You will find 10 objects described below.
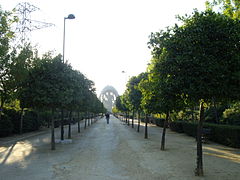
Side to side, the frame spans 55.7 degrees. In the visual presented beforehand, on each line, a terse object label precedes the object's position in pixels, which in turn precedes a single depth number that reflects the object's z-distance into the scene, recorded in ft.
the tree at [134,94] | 64.23
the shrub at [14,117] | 63.52
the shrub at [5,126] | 55.63
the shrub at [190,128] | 59.48
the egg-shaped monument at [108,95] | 600.39
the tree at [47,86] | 36.06
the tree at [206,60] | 20.58
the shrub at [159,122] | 103.30
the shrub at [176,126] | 74.43
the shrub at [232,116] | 65.64
